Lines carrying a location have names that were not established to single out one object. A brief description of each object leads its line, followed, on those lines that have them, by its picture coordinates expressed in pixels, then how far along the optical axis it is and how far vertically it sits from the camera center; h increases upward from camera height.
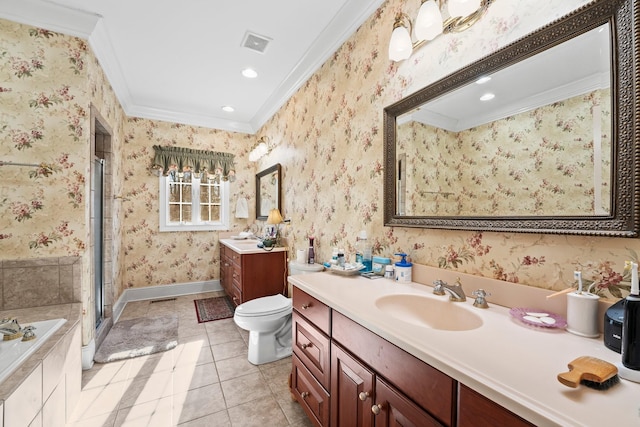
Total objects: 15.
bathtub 1.16 -0.65
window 3.98 +0.17
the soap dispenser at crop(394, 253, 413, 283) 1.48 -0.30
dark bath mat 3.18 -1.20
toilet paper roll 2.39 -0.37
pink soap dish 0.87 -0.35
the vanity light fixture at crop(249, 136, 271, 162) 3.74 +0.88
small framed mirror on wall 3.39 +0.31
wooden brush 0.56 -0.34
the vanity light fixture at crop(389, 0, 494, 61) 1.16 +0.89
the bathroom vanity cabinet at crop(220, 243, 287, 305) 2.87 -0.66
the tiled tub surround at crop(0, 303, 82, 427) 1.06 -0.76
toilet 2.13 -0.89
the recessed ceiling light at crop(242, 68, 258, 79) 2.80 +1.46
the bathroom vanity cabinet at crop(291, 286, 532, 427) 0.70 -0.57
